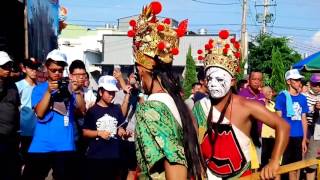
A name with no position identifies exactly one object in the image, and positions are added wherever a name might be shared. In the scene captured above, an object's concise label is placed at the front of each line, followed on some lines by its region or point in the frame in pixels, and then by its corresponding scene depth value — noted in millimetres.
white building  40000
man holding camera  5930
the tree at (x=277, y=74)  18688
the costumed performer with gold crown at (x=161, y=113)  3012
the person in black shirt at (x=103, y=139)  6820
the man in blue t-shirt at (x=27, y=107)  6728
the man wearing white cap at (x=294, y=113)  8891
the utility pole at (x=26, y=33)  9500
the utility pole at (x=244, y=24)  29481
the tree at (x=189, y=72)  26375
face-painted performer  4508
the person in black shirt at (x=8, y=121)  5883
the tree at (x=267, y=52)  32188
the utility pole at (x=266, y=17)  54894
